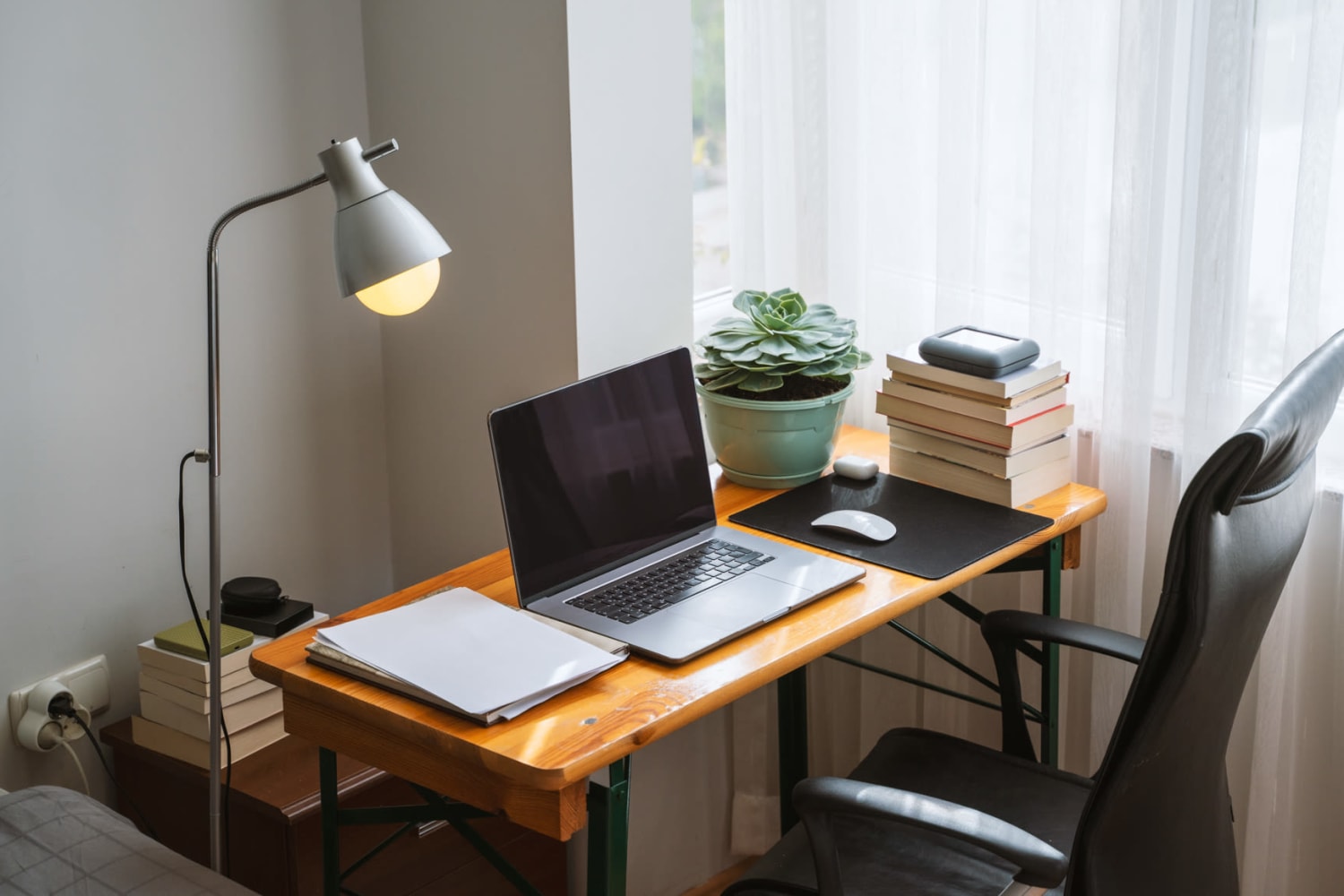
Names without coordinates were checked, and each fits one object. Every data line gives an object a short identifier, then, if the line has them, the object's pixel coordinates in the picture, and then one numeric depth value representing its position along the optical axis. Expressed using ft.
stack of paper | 10.47
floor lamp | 10.32
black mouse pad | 11.69
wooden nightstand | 11.80
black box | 12.15
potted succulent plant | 12.22
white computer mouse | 11.79
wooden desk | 10.27
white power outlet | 11.98
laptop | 11.06
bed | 10.43
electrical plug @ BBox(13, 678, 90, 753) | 11.95
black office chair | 9.46
